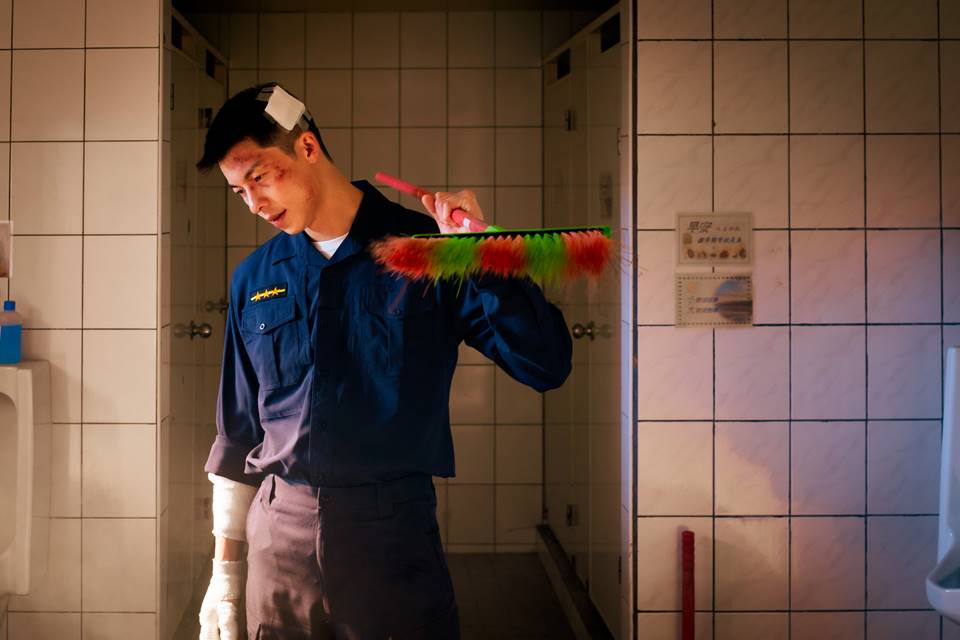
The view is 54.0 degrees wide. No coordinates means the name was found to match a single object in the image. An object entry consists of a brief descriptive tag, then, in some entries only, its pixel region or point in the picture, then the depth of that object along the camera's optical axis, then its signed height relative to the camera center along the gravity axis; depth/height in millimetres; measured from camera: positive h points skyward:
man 1439 -137
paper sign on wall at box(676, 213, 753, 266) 2295 +214
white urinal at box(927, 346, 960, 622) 2197 -353
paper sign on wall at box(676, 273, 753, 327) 2303 +66
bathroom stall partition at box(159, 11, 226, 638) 2494 +3
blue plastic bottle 2254 -32
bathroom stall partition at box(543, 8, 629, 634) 2537 -18
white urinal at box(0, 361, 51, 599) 2232 -378
